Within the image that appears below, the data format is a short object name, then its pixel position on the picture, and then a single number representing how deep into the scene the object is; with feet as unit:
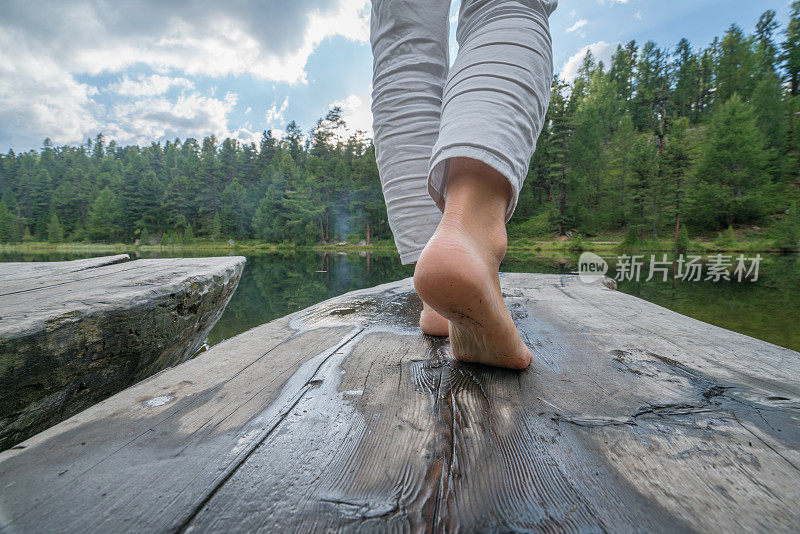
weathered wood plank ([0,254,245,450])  2.06
